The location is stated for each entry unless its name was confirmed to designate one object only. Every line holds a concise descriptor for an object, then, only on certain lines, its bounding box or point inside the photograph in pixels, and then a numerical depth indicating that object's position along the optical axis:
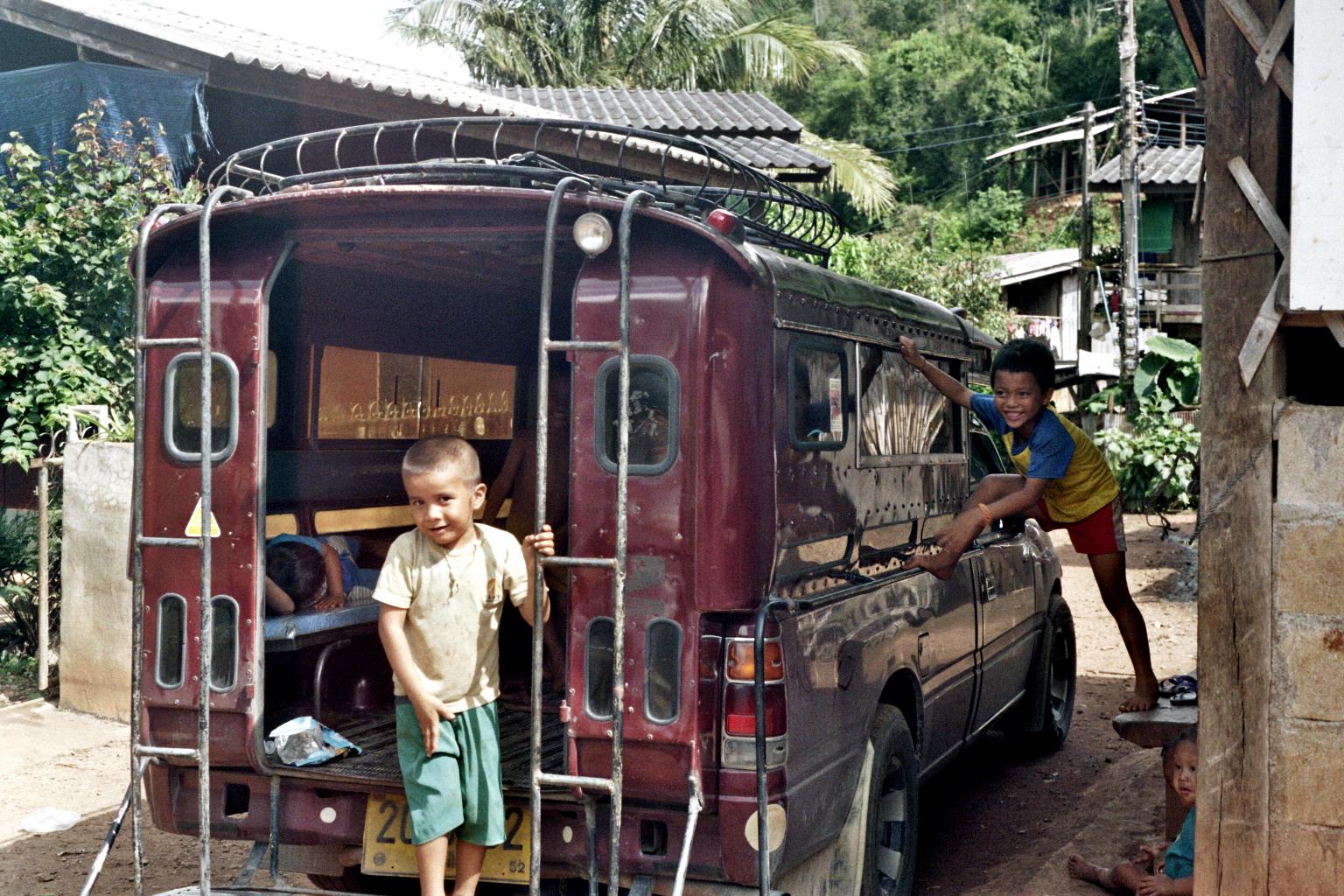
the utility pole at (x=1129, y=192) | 20.36
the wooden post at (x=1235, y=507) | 3.91
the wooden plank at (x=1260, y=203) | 3.84
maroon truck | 3.67
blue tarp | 8.55
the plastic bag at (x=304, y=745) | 4.08
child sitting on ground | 4.50
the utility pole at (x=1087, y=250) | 27.62
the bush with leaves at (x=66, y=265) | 8.41
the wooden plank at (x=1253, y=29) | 3.86
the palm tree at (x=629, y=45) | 23.53
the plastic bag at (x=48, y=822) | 6.21
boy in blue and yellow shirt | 5.18
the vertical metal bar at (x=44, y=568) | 8.19
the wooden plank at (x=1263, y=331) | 3.83
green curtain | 32.56
